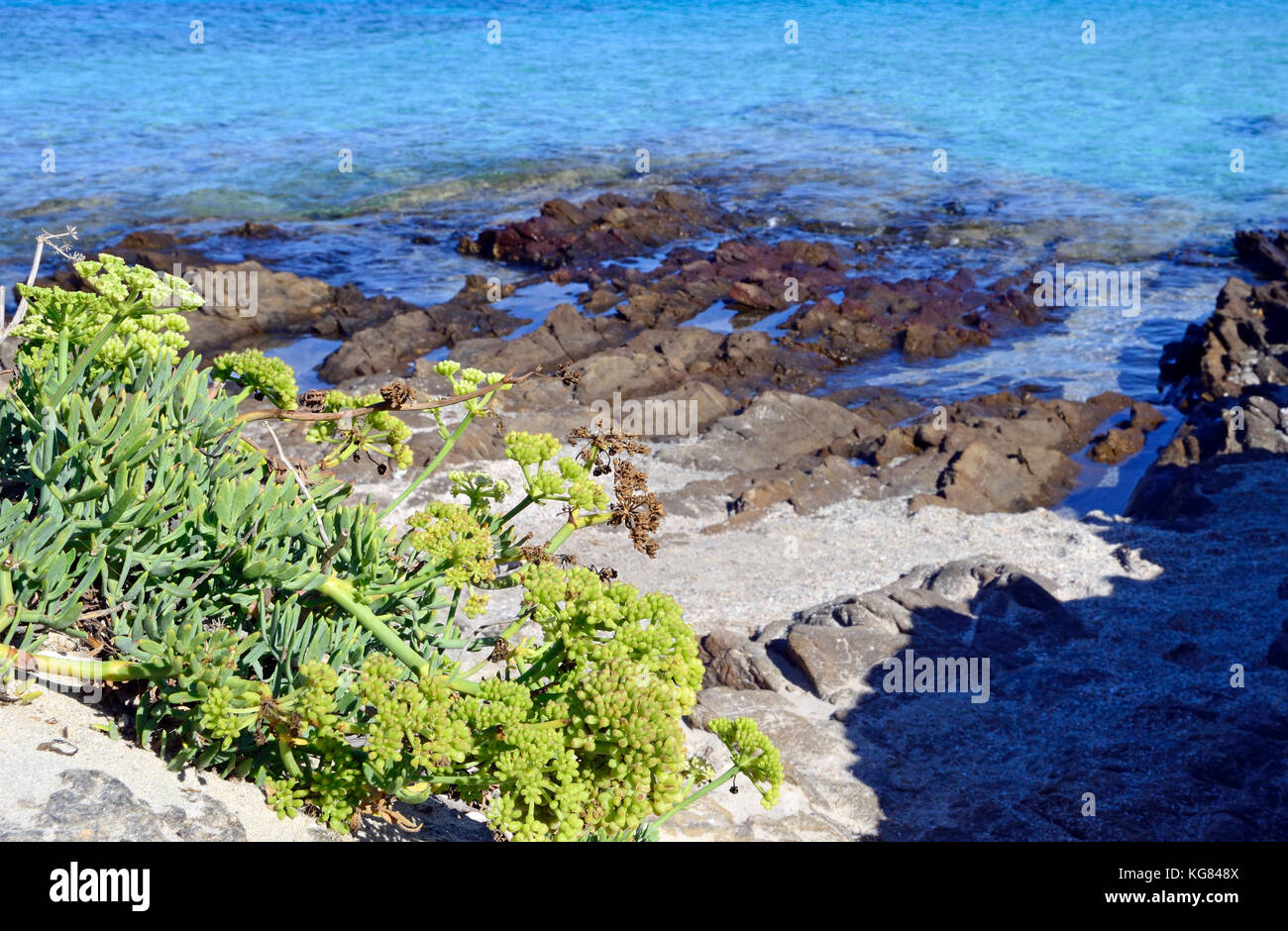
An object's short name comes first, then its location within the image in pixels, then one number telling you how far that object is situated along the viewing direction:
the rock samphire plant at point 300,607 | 2.15
